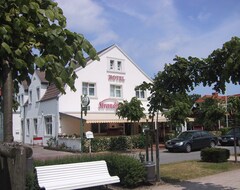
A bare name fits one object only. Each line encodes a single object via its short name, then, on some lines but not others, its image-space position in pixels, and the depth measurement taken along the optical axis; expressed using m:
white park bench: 5.65
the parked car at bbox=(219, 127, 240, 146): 21.37
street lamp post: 14.25
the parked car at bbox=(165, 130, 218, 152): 17.38
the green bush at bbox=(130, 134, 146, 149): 19.10
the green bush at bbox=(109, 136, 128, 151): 18.28
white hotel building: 20.69
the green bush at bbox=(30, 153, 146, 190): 6.78
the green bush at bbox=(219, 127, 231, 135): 26.18
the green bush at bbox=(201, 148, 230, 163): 10.64
